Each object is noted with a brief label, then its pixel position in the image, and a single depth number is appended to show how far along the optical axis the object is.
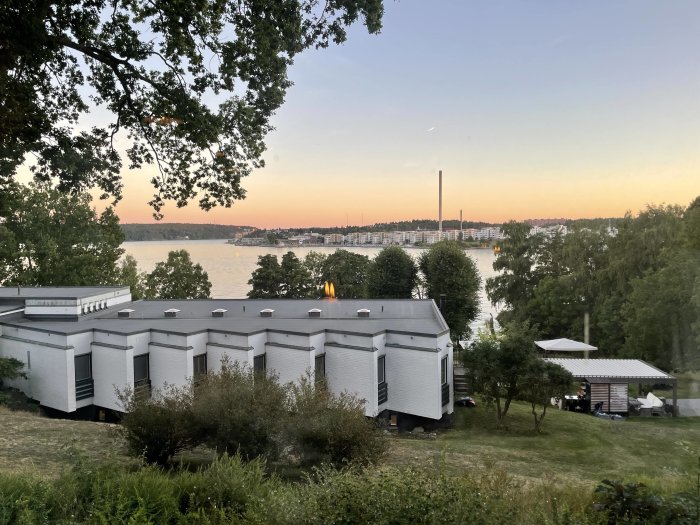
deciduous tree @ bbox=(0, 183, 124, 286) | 26.71
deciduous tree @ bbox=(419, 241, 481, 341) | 29.70
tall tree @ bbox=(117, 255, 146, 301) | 31.30
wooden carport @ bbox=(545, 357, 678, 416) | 16.53
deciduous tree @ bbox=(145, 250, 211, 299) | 34.66
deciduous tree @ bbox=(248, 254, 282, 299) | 37.16
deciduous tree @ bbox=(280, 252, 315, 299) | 37.84
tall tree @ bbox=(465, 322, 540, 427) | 13.84
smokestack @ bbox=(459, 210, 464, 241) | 35.41
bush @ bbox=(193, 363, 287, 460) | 6.87
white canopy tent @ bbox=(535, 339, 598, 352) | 22.22
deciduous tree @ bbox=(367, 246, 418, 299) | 32.28
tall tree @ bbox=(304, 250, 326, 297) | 40.25
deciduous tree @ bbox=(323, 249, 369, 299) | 38.62
